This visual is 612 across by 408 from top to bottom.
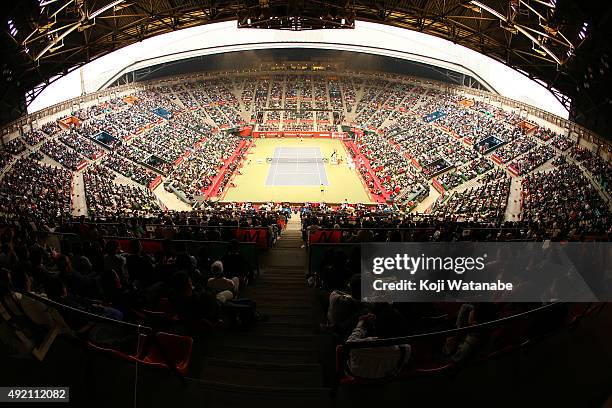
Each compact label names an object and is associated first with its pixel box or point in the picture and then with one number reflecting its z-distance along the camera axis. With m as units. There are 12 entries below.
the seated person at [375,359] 4.64
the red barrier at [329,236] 13.71
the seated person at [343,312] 5.66
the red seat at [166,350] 5.17
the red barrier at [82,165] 37.11
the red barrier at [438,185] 36.62
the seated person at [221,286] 7.20
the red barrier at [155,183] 36.31
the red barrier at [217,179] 37.64
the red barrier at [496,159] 40.88
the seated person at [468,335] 4.96
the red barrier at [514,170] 37.31
